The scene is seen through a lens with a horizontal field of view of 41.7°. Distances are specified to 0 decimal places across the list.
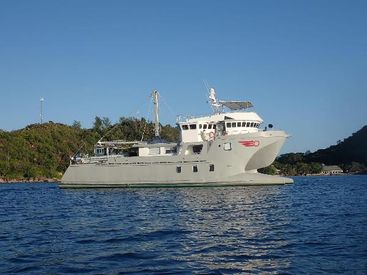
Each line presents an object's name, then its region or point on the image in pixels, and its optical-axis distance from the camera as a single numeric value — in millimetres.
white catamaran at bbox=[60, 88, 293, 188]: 48344
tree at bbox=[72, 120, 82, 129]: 161750
